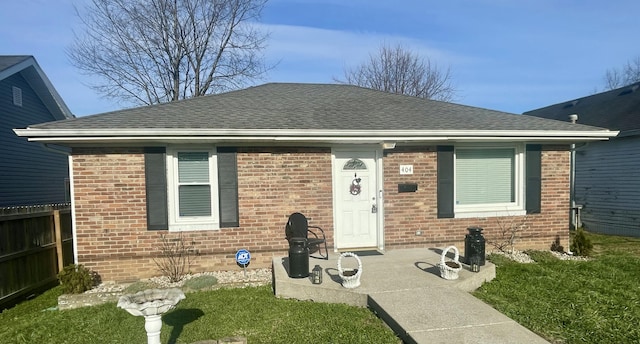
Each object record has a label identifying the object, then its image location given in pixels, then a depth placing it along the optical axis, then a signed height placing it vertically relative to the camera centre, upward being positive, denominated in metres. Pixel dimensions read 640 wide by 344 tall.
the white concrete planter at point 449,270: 4.98 -1.68
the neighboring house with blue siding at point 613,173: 10.24 -0.62
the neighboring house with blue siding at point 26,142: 9.81 +0.67
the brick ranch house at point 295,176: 5.98 -0.35
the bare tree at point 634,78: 34.38 +7.77
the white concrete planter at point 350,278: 4.73 -1.69
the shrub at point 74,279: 5.38 -1.88
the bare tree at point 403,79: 25.45 +5.97
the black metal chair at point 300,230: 6.36 -1.36
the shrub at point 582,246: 7.30 -1.99
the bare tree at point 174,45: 17.66 +6.48
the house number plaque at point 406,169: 7.03 -0.24
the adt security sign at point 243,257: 6.14 -1.77
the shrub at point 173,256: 6.16 -1.74
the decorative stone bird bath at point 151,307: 3.02 -1.32
